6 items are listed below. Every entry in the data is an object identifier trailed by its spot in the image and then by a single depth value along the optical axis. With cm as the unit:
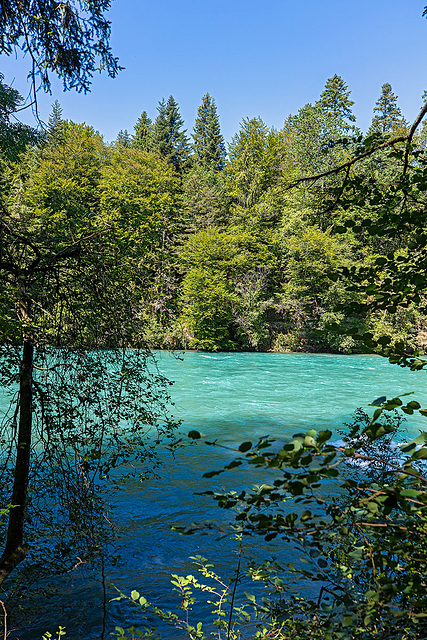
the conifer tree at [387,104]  5156
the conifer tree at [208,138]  4647
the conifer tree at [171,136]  4675
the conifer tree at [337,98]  4591
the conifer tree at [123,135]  7336
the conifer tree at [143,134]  4664
